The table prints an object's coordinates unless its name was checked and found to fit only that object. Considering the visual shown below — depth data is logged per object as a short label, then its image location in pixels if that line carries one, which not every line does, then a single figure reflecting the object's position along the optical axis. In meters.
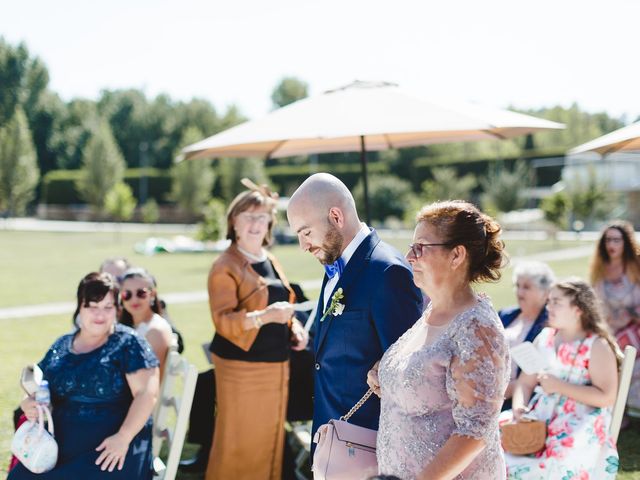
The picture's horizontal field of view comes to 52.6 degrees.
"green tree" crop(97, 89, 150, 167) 79.94
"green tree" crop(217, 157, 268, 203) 46.41
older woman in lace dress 1.99
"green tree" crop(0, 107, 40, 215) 48.19
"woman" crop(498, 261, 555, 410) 4.68
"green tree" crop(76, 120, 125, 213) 47.38
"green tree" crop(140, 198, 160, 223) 42.91
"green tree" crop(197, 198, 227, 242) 29.05
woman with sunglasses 4.41
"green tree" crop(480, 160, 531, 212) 38.59
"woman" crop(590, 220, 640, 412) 5.82
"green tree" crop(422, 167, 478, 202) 38.44
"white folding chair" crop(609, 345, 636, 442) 3.56
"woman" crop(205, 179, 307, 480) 4.18
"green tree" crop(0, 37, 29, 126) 70.25
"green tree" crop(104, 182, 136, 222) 41.28
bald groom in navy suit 2.58
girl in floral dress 3.64
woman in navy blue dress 3.39
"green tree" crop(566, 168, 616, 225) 32.09
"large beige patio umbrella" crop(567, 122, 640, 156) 4.43
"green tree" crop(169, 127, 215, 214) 47.50
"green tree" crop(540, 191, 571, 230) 31.17
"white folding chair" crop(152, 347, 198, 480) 3.54
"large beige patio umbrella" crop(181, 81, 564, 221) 4.10
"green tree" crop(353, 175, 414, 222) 47.28
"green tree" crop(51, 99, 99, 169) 73.31
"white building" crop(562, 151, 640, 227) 46.00
